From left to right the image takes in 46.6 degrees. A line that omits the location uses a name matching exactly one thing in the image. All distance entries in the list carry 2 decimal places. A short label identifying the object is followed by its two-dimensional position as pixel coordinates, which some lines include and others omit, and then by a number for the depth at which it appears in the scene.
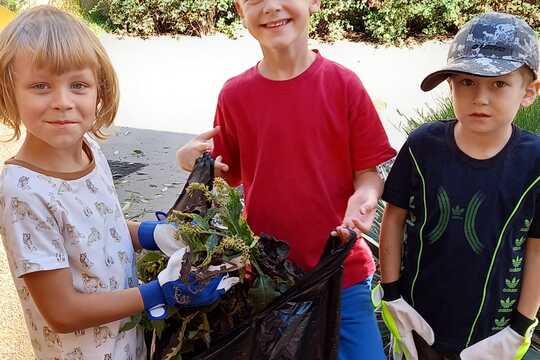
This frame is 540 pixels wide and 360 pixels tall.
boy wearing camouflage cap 1.89
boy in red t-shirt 2.03
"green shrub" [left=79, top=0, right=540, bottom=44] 10.83
